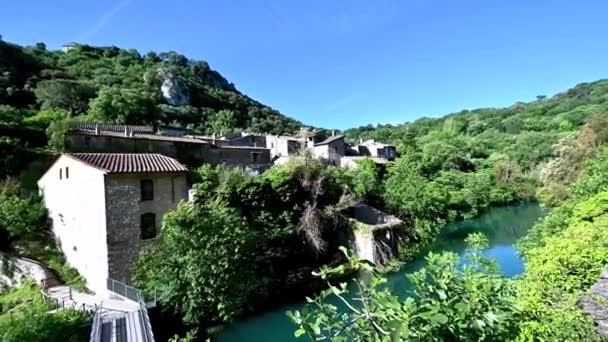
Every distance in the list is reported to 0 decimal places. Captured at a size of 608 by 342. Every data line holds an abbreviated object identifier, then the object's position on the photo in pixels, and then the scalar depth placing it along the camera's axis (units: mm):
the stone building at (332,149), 37844
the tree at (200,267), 14680
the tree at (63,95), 49516
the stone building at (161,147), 26062
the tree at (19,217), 19844
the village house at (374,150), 48312
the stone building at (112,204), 17016
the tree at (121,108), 42125
